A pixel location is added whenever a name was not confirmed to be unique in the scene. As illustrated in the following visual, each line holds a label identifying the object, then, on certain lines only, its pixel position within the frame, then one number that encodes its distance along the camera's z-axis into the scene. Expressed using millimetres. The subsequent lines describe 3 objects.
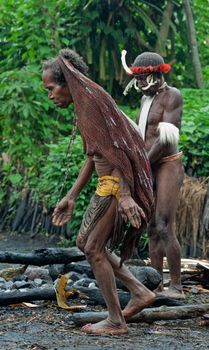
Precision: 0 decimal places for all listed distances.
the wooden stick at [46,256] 13690
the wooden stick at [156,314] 11020
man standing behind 13853
